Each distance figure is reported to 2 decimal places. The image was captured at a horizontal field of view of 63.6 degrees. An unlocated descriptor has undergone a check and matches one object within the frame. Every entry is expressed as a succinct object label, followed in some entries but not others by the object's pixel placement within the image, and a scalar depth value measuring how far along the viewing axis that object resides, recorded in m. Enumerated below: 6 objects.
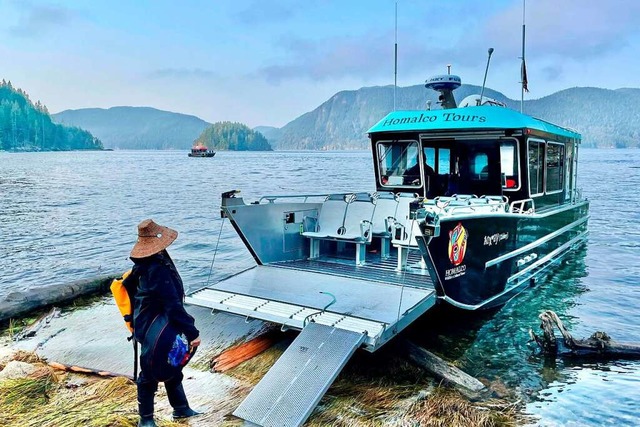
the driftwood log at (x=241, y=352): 6.43
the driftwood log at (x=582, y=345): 7.30
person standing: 4.18
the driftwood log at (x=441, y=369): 6.16
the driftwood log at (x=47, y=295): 8.73
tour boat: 5.98
